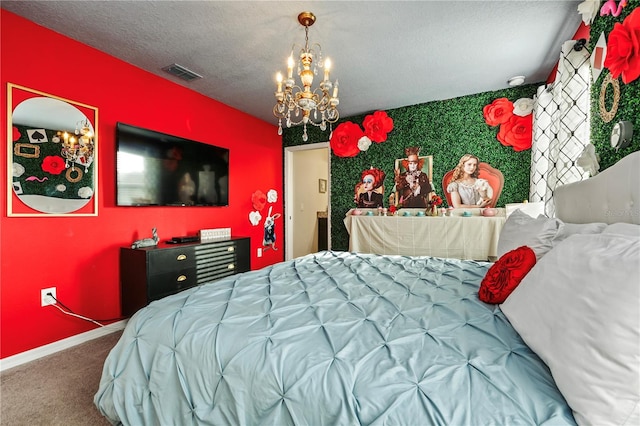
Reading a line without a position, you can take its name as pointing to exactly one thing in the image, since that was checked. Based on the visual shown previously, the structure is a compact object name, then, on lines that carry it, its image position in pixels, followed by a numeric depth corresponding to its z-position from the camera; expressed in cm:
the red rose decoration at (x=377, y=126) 409
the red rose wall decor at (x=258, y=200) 433
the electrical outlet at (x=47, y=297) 221
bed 64
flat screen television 268
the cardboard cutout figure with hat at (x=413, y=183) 391
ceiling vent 281
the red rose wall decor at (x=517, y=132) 335
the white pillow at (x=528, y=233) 137
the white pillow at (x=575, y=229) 119
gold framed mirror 207
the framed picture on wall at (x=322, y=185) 600
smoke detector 308
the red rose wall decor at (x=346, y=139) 436
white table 333
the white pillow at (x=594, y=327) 58
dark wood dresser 249
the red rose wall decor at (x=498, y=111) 341
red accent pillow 115
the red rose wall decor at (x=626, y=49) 129
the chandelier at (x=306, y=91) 204
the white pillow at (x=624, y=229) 86
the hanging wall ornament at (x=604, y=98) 156
